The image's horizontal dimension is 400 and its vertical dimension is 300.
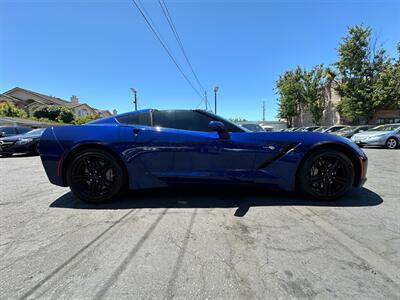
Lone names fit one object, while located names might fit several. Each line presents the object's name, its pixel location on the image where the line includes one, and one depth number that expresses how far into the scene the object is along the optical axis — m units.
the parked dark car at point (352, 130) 13.45
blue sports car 2.79
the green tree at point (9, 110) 29.08
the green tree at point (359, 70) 18.95
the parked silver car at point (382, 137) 10.20
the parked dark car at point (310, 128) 18.70
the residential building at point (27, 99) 39.72
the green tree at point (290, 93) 27.54
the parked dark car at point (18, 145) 8.60
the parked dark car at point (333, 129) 15.62
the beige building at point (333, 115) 20.50
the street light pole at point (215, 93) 16.30
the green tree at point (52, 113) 34.91
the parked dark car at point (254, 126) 9.44
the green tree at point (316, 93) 25.23
